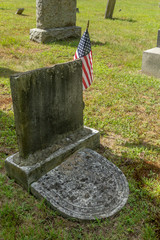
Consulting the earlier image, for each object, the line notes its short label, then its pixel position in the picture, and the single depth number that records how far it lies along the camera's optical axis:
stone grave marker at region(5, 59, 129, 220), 2.35
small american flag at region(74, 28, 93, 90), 3.34
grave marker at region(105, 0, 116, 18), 12.11
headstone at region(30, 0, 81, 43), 7.23
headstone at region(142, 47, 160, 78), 5.66
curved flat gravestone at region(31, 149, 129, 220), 2.32
